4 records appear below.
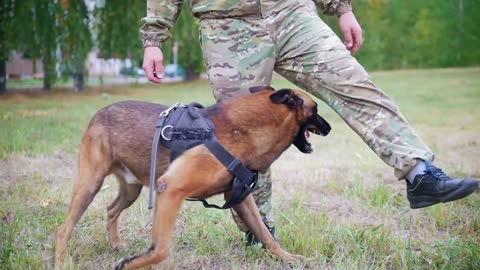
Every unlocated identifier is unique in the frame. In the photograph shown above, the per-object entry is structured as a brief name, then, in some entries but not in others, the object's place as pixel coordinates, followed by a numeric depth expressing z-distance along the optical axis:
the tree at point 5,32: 13.95
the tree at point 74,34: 14.55
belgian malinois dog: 3.01
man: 3.20
